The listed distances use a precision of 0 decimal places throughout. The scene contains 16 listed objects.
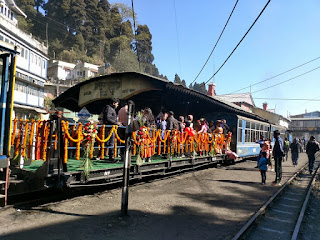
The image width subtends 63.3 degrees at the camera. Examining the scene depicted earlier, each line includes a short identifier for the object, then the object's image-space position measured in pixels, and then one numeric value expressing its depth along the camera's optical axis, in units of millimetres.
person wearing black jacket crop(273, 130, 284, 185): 9367
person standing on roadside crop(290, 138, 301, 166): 16028
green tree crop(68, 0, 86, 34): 70875
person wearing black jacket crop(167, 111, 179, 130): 9469
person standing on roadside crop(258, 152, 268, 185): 9370
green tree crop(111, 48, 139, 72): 67000
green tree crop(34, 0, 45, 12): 74625
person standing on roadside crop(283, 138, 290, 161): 19106
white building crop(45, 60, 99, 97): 60856
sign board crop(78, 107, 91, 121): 11094
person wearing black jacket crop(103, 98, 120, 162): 7223
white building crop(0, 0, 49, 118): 27052
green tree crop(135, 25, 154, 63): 84438
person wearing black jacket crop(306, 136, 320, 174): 13219
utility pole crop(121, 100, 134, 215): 5242
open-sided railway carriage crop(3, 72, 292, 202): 5426
